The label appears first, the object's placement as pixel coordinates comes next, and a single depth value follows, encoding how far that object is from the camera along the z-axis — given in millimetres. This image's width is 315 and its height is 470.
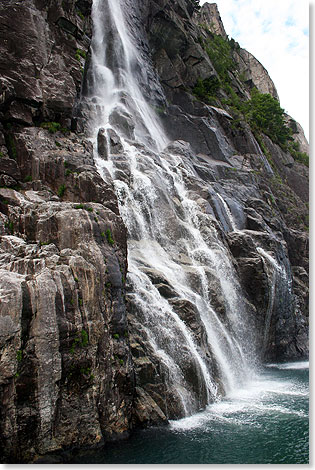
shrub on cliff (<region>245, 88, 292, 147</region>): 56750
